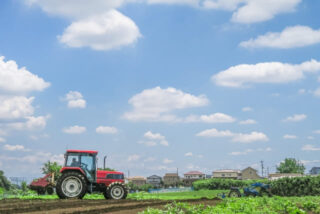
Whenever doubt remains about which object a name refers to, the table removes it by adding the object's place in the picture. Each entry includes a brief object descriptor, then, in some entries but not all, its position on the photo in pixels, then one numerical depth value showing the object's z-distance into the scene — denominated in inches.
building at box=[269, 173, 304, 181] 3842.8
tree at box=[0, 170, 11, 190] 2313.9
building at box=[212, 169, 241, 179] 4480.8
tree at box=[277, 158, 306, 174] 4067.2
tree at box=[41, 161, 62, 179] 1648.6
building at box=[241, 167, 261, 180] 4719.2
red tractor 746.8
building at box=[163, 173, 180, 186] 4831.7
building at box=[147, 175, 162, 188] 4879.4
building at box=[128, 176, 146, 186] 4891.7
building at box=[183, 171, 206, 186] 4528.5
